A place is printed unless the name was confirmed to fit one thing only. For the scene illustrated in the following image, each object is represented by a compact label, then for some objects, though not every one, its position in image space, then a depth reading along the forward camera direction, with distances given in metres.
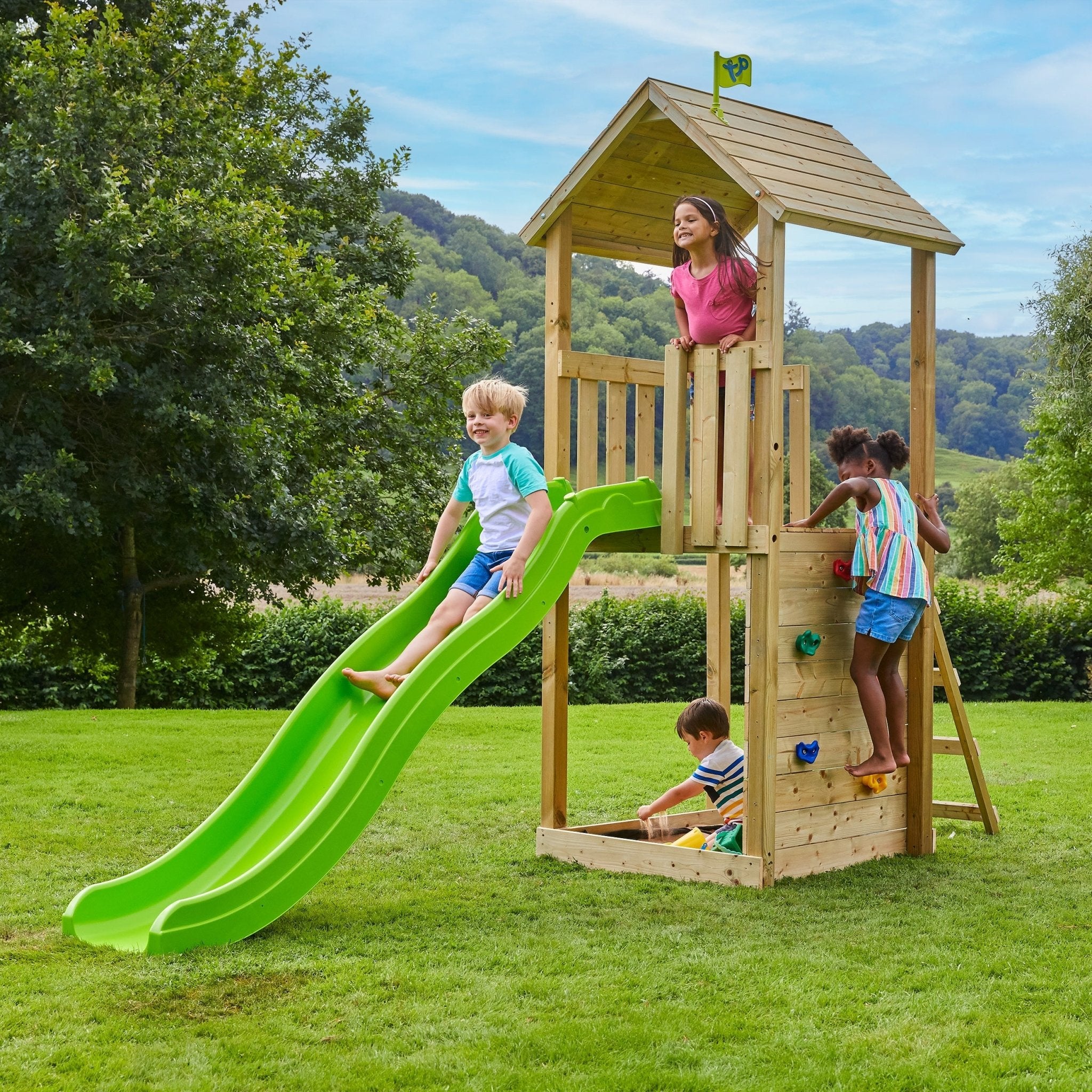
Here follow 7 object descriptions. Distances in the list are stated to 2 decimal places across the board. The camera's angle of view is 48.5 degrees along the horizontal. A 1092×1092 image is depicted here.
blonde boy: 5.64
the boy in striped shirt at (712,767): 6.19
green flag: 6.41
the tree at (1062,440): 18.06
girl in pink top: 6.10
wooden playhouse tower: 5.87
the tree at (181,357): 10.53
